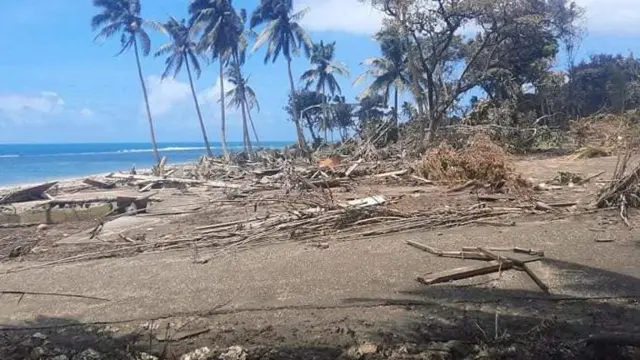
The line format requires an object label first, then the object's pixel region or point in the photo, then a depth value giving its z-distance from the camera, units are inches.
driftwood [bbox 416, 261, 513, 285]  246.4
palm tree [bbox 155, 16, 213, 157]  1713.8
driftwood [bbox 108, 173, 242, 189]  641.6
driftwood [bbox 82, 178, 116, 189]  743.5
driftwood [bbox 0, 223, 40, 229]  489.3
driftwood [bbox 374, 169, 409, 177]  554.3
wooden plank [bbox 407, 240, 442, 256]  284.2
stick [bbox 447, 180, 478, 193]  441.4
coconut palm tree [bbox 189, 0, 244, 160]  1553.9
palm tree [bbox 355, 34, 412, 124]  1525.6
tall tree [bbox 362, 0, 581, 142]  818.8
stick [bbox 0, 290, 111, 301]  268.8
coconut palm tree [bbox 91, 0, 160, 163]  1589.6
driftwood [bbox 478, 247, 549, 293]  234.5
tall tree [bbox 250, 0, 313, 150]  1587.1
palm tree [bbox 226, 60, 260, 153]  1695.4
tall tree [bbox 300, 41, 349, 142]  1962.4
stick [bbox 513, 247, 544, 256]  270.2
